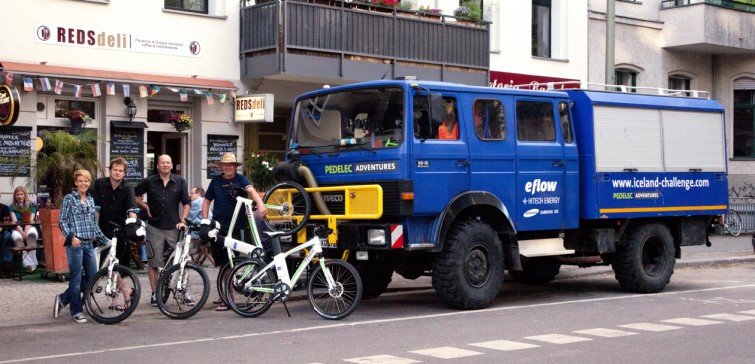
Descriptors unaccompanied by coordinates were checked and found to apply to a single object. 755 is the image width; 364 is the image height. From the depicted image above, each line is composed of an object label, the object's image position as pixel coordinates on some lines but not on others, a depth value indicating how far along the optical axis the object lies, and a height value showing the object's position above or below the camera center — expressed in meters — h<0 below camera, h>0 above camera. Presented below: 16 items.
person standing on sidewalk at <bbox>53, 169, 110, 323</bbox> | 11.64 -0.52
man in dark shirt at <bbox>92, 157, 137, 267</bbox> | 12.34 -0.14
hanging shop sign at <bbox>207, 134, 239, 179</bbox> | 20.36 +0.73
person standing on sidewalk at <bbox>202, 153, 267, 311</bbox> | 12.86 -0.15
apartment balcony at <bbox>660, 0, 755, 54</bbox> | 28.08 +4.28
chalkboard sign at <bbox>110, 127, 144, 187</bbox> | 18.94 +0.69
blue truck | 12.16 +0.13
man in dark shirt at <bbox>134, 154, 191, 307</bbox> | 12.78 -0.20
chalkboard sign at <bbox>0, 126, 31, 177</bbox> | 17.30 +0.63
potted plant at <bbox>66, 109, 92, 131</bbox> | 17.88 +1.16
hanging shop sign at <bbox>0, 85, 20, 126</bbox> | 15.62 +1.21
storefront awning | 17.36 +1.91
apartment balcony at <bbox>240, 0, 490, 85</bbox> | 19.66 +2.77
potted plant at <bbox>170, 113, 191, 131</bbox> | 19.62 +1.21
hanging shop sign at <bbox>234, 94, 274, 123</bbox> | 19.84 +1.47
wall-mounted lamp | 18.84 +1.41
